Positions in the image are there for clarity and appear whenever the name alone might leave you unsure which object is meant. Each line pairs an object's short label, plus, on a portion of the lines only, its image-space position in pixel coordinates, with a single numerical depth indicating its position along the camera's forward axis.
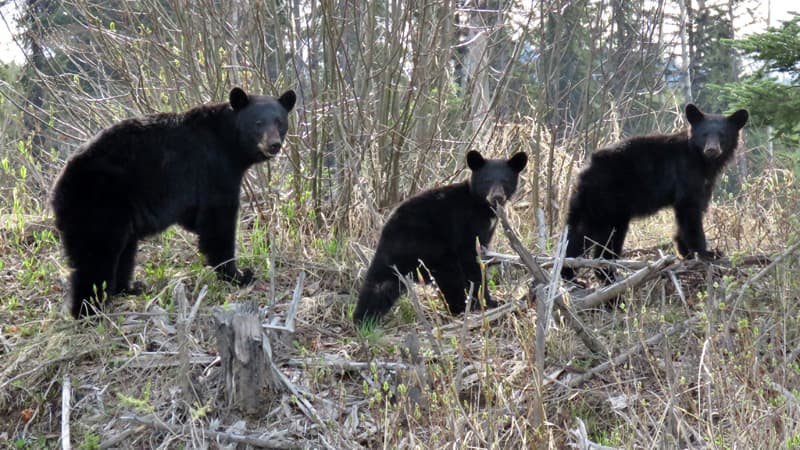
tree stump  11.18
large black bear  13.20
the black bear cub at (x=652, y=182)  15.17
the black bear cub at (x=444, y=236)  13.52
